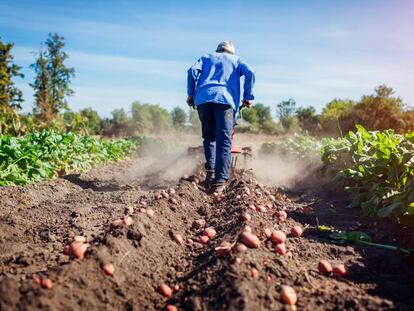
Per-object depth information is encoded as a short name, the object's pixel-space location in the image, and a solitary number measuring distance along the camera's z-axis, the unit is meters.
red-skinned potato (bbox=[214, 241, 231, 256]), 2.49
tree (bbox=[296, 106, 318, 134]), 42.20
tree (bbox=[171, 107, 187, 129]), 73.88
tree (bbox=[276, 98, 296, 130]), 63.76
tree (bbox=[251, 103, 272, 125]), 74.78
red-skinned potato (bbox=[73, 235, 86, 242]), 2.62
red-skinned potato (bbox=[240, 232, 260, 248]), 2.56
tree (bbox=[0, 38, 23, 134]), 28.64
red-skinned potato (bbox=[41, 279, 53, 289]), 1.91
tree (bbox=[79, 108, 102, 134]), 63.62
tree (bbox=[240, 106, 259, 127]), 69.26
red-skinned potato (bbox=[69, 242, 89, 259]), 2.34
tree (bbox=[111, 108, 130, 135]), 54.74
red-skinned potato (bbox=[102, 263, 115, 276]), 2.25
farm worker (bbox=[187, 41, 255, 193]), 5.49
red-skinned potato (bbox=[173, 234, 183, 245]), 3.18
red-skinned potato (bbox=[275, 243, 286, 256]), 2.67
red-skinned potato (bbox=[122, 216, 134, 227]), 2.96
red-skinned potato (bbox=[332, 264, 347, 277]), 2.46
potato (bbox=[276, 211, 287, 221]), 3.89
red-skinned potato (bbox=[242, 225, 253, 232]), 2.85
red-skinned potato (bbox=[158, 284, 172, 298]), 2.29
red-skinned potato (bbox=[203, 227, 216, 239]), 3.28
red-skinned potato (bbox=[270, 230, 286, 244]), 2.82
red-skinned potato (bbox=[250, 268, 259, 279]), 2.15
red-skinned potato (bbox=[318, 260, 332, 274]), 2.48
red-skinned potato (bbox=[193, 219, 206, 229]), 3.78
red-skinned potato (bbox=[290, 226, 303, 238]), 3.33
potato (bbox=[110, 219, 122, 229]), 2.95
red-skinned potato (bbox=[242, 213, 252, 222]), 3.26
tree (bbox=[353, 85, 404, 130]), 16.98
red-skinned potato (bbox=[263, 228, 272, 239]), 2.98
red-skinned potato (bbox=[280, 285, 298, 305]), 1.95
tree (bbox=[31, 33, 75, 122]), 41.44
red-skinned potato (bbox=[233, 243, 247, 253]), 2.42
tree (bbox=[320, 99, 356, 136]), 19.19
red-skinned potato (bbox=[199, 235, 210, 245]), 3.16
